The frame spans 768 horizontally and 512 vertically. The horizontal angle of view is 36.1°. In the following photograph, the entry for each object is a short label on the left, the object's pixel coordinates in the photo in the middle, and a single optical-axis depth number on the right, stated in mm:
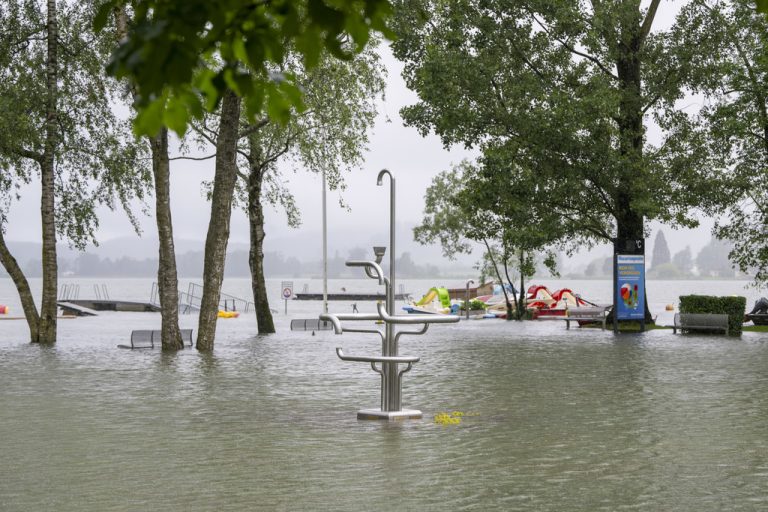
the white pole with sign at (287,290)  55719
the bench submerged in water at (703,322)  35281
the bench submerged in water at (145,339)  28902
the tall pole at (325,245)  50947
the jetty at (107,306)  60281
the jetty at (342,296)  119938
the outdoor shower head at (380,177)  13633
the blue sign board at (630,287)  36656
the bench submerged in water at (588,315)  41281
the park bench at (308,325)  39094
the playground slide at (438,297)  66562
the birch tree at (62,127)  29344
